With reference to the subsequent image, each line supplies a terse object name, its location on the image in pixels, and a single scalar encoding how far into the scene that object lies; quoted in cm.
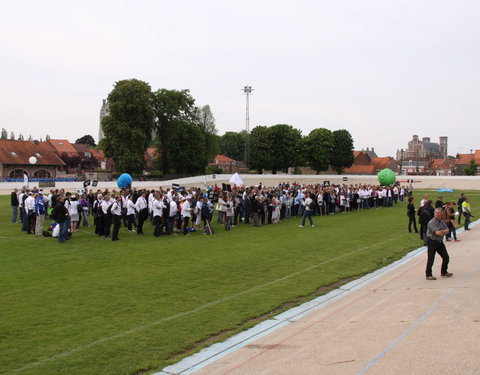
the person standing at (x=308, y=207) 2385
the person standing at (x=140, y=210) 2083
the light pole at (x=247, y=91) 7021
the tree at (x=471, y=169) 10812
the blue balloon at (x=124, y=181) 3506
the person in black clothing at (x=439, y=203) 1990
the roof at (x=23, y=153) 6600
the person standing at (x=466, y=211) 2265
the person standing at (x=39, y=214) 1919
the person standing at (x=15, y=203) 2427
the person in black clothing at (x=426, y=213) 1791
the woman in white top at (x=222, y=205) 2311
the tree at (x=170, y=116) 6900
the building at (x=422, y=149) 18162
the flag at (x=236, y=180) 2953
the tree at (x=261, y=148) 9088
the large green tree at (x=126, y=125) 6094
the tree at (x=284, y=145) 9106
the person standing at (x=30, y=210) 2036
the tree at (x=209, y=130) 7931
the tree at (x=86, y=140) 15762
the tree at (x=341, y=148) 9669
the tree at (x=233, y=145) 15188
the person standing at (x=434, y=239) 1189
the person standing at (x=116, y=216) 1859
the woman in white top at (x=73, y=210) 2059
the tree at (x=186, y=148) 6958
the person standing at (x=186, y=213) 2048
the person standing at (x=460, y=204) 2343
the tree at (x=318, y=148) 9319
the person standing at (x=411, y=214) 2192
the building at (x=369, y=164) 13038
